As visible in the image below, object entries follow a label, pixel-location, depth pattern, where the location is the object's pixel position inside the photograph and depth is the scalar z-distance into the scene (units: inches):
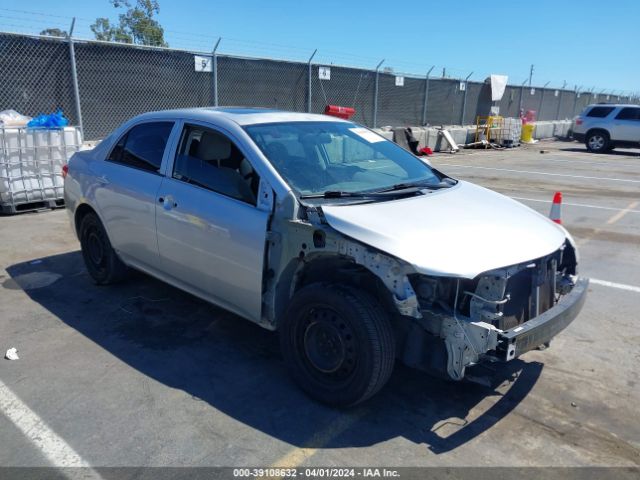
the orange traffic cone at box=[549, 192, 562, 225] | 195.0
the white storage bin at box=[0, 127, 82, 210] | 309.7
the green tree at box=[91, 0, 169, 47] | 1627.8
